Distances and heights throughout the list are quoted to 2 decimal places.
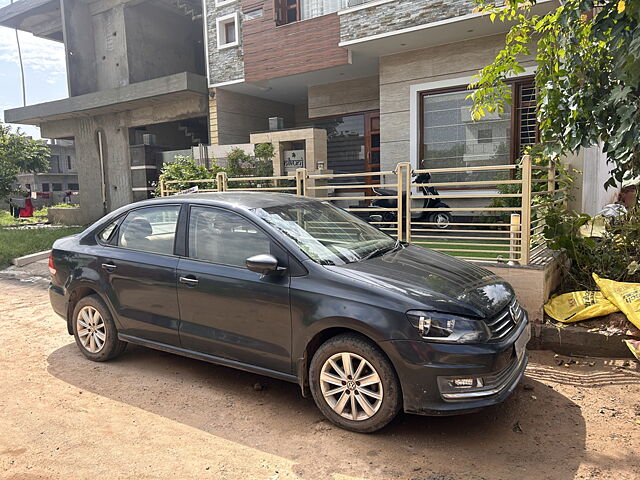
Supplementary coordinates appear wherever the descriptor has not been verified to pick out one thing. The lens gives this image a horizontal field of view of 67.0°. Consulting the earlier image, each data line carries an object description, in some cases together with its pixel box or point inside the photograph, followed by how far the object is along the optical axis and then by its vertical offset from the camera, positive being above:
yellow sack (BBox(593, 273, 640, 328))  4.60 -1.22
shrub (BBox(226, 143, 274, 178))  12.57 +0.43
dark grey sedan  3.07 -0.91
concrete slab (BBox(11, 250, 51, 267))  10.09 -1.56
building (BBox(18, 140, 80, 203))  37.16 +0.66
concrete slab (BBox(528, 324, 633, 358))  4.64 -1.67
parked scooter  9.91 -0.58
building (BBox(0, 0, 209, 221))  16.33 +2.87
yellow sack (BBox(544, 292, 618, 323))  4.93 -1.39
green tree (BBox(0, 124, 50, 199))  19.23 +1.22
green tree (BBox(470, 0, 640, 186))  3.73 +0.87
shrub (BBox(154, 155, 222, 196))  11.35 +0.19
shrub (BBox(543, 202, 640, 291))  5.40 -0.86
